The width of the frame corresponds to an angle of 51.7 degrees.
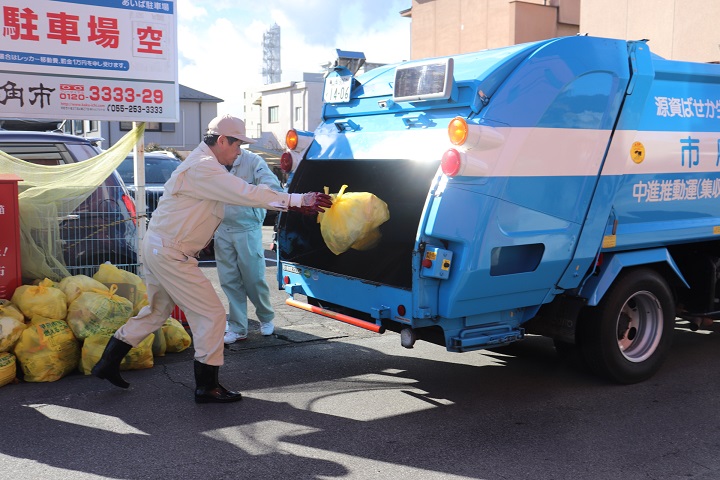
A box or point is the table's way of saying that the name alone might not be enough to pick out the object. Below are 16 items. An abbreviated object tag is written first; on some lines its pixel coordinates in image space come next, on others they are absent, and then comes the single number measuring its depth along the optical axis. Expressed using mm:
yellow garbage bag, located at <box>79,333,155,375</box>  5352
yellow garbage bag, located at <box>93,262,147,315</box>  6102
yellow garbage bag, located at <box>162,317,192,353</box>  6043
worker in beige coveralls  4684
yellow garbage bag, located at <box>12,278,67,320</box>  5430
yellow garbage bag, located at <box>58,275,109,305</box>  5666
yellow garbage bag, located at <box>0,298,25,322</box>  5320
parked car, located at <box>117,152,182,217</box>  12102
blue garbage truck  4441
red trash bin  5559
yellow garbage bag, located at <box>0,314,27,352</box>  5145
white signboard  6051
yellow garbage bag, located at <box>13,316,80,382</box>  5211
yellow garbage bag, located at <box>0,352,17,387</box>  5087
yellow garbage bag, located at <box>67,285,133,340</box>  5438
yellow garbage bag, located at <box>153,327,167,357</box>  5918
